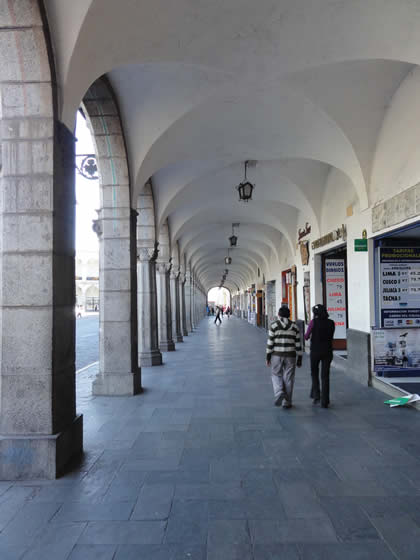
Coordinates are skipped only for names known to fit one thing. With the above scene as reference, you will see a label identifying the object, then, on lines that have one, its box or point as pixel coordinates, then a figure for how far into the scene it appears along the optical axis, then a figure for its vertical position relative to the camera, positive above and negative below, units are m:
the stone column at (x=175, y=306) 15.62 -0.47
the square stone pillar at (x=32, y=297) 3.40 +0.01
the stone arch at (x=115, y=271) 6.26 +0.44
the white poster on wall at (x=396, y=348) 6.77 -1.03
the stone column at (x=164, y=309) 12.34 -0.46
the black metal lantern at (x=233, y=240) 14.03 +2.05
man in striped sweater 5.30 -0.87
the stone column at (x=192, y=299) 23.35 -0.26
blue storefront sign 6.82 +0.09
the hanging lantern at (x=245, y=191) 8.03 +2.26
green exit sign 7.07 +0.91
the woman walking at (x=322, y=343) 5.39 -0.73
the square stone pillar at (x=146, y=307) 9.16 -0.30
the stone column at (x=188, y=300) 21.69 -0.31
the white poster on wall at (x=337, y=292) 10.13 +0.02
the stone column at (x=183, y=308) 17.98 -0.66
